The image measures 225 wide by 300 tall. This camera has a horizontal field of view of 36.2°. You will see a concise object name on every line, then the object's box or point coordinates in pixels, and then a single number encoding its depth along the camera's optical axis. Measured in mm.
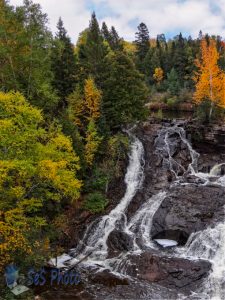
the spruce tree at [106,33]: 68300
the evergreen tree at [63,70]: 37750
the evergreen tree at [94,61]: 37750
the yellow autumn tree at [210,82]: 38562
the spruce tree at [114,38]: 63338
